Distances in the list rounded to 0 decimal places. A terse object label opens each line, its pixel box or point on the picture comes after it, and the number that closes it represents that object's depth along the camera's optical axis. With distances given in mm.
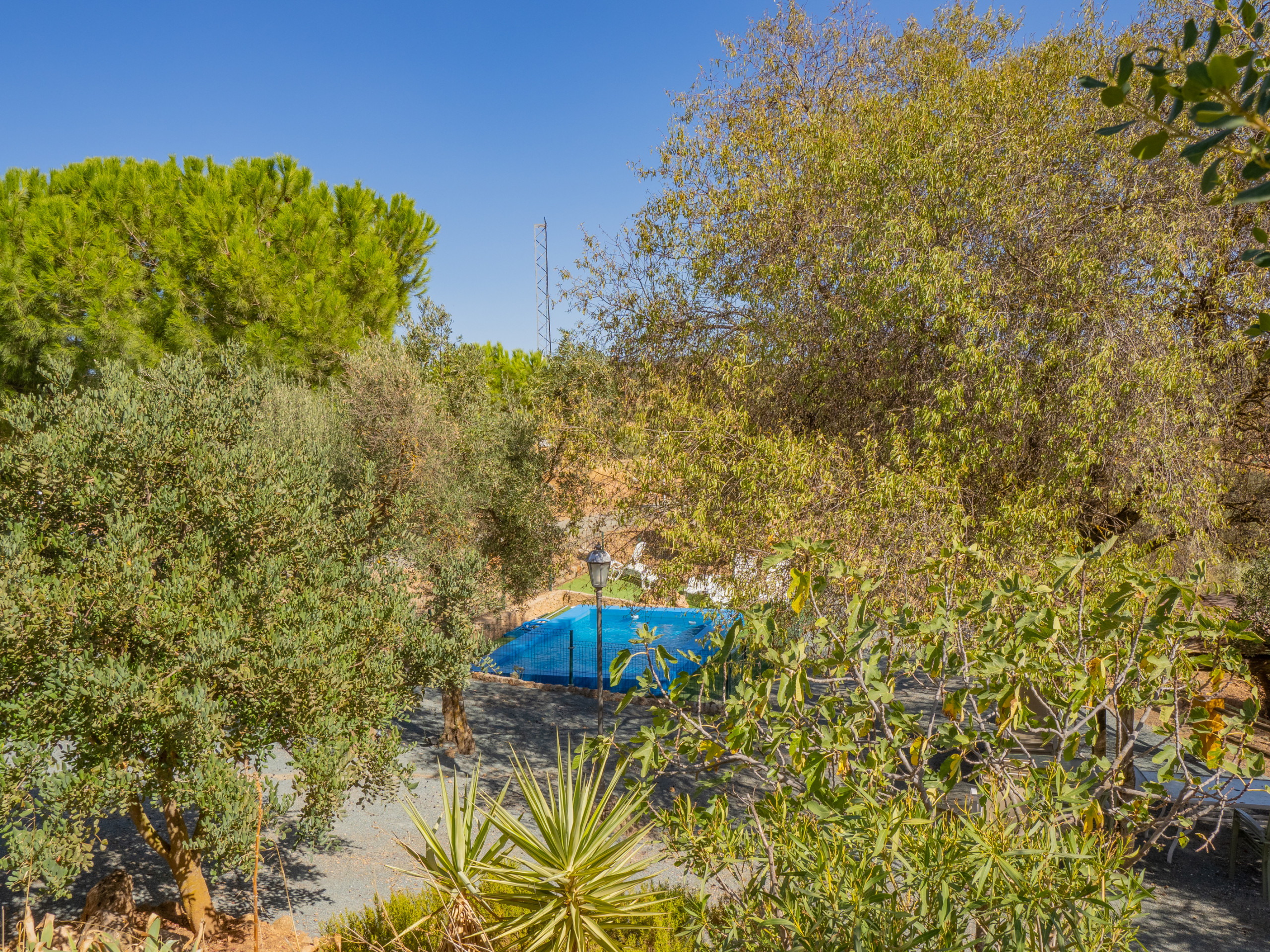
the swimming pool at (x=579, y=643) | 18156
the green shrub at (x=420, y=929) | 5191
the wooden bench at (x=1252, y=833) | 8523
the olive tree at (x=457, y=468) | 12016
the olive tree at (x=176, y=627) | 4809
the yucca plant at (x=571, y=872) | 4445
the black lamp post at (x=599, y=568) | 11930
